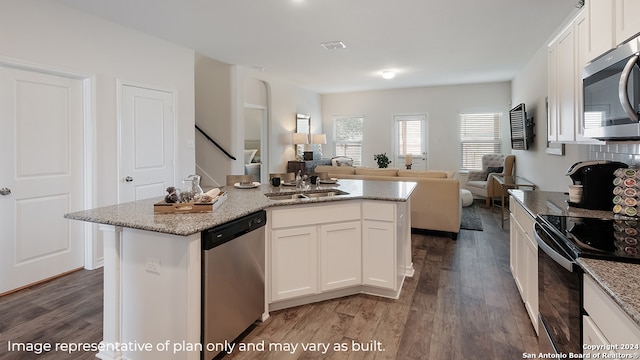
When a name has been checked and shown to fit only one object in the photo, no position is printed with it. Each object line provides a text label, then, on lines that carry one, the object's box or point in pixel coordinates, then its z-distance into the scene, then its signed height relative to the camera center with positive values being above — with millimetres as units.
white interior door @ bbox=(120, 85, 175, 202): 3848 +379
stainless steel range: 1247 -363
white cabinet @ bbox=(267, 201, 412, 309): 2498 -629
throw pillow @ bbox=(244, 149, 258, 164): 7055 +382
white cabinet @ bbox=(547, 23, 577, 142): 2174 +611
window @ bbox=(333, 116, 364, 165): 8969 +984
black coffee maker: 2023 -77
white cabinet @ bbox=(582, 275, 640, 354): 896 -459
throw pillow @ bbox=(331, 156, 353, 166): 8295 +288
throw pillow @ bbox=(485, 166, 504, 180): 7168 +47
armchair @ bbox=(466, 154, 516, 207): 6582 -38
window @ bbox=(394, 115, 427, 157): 8336 +957
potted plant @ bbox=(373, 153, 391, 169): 8070 +268
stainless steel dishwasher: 1830 -647
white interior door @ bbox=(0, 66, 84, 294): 2928 -10
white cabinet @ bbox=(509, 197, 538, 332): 2164 -639
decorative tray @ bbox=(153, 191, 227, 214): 2010 -212
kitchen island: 1782 -562
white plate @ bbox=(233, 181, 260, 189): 3197 -123
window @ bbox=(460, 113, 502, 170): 7684 +804
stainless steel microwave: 1303 +346
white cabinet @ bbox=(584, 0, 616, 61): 1591 +739
